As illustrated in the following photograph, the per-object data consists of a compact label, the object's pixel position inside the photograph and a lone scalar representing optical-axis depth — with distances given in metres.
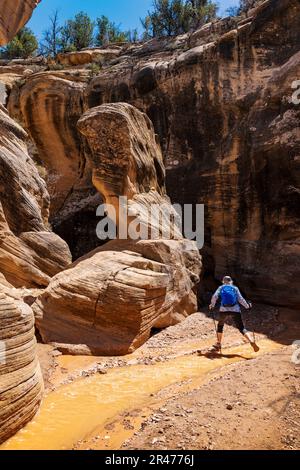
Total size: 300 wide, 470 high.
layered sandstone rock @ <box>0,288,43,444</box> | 4.12
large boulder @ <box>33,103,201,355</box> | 7.41
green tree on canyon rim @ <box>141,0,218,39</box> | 24.11
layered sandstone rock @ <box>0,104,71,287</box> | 8.84
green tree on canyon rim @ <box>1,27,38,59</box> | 28.64
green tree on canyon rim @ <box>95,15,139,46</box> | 28.11
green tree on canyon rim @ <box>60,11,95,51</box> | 29.48
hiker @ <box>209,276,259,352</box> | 7.38
